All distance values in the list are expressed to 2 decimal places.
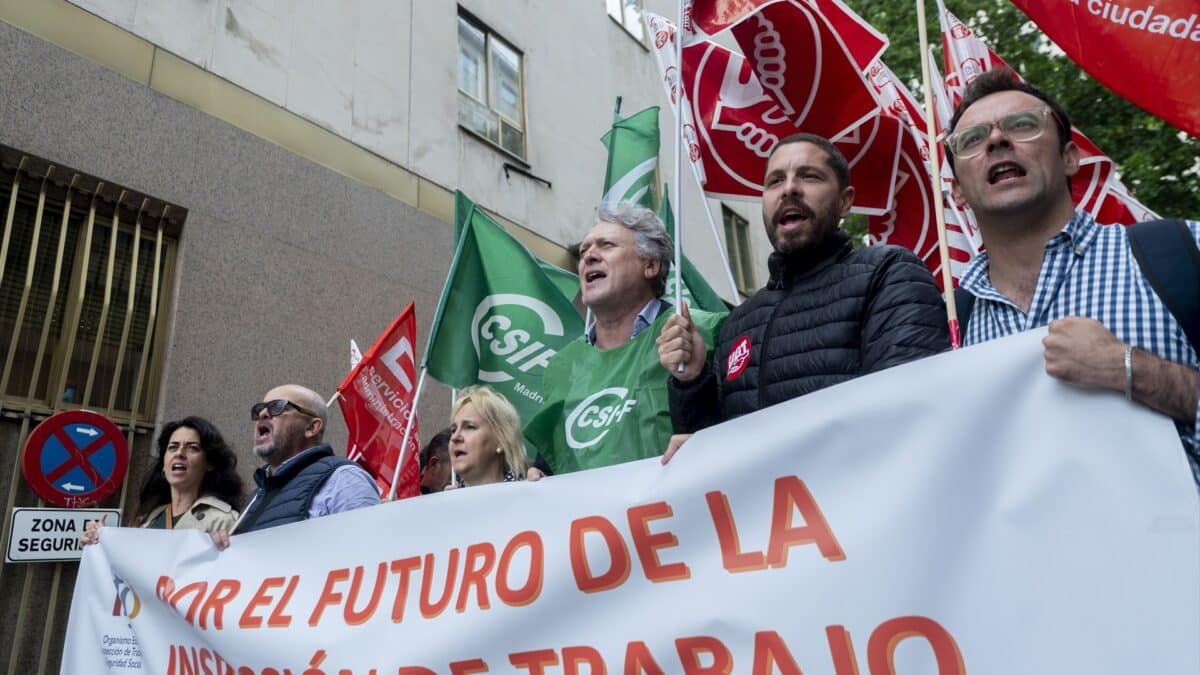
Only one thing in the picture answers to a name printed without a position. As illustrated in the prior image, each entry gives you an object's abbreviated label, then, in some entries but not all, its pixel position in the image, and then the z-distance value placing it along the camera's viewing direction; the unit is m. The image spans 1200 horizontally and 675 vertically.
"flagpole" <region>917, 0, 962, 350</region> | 1.85
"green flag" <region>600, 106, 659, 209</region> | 5.29
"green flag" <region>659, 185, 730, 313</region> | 5.14
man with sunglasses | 3.21
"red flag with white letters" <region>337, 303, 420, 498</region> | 5.03
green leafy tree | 10.73
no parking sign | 4.22
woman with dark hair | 4.27
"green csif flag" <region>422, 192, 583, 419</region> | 4.60
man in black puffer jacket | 2.00
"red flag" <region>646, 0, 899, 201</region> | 4.52
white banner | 1.32
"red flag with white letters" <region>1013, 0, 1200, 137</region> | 2.94
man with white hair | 2.64
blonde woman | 3.27
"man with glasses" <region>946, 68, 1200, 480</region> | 1.47
